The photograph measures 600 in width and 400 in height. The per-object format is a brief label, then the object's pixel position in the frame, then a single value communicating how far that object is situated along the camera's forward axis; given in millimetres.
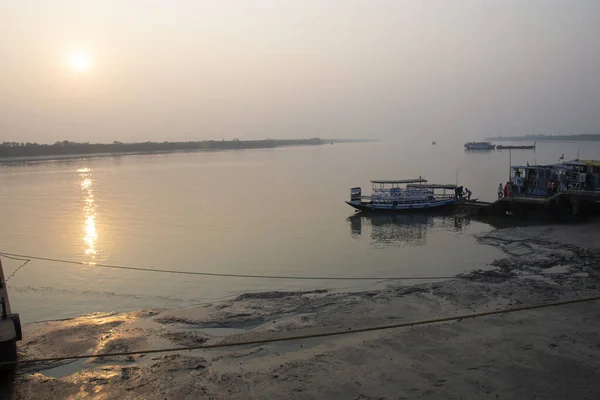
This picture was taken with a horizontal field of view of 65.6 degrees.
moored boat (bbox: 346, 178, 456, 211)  36656
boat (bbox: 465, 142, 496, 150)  164625
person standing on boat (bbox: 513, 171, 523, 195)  33594
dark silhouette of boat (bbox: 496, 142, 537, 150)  165925
